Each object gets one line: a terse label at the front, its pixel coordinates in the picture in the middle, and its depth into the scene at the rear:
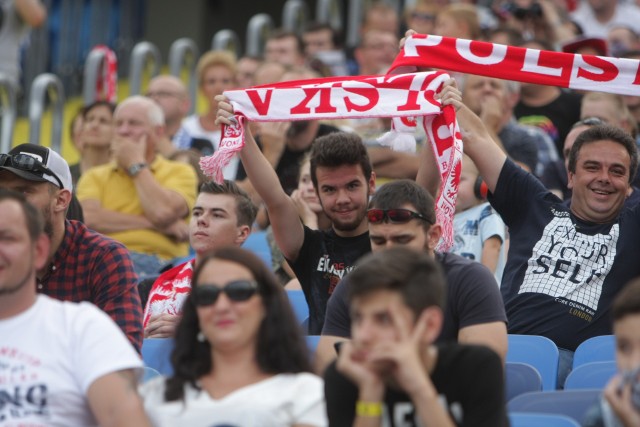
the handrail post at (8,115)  18.64
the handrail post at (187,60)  22.28
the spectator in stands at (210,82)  20.08
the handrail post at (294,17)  26.48
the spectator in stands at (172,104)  19.73
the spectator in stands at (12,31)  20.75
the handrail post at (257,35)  25.16
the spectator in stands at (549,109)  18.44
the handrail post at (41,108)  18.62
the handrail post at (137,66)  21.00
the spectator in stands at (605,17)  25.31
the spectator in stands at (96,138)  17.55
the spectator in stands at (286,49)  22.70
